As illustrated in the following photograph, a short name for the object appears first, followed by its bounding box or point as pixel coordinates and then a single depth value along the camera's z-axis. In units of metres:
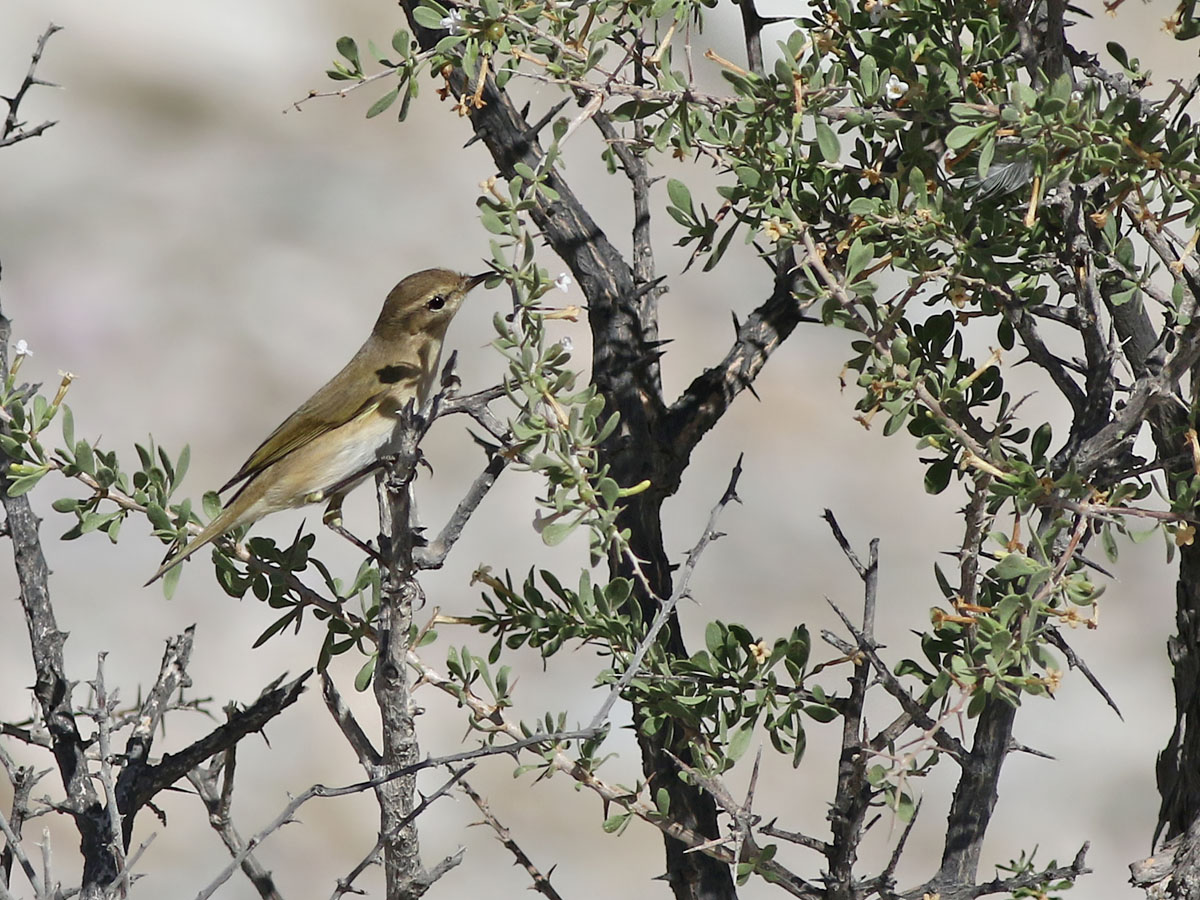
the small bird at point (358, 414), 6.03
